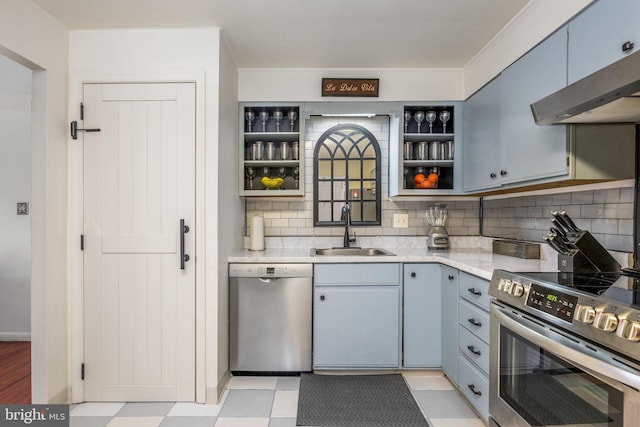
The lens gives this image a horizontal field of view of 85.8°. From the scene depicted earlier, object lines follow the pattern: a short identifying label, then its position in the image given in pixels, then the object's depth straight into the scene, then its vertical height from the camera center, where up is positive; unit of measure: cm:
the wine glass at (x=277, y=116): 287 +81
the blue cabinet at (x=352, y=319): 248 -76
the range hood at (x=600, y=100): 112 +43
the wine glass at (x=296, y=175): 299 +33
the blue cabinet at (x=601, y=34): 130 +75
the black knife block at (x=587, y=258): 161 -20
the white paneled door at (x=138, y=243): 218 -20
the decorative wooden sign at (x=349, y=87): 275 +102
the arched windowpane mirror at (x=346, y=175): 308 +34
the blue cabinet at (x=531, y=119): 168 +56
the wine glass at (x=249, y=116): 284 +80
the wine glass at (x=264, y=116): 289 +81
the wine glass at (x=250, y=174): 292 +32
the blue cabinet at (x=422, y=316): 251 -74
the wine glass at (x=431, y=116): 284 +81
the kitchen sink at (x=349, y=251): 296 -33
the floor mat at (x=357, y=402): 197 -118
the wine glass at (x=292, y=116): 290 +82
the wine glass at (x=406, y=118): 291 +82
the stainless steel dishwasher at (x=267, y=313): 247 -72
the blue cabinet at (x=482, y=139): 228 +55
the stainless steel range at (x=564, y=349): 100 -46
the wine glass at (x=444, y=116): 282 +81
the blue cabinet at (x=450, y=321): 225 -73
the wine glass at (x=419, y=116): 288 +82
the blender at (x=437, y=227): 284 -11
